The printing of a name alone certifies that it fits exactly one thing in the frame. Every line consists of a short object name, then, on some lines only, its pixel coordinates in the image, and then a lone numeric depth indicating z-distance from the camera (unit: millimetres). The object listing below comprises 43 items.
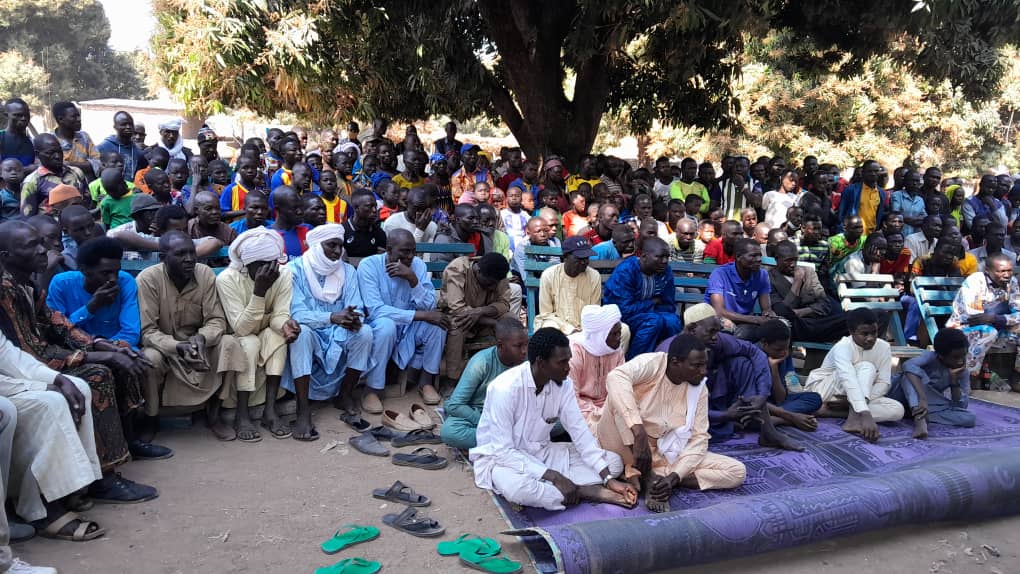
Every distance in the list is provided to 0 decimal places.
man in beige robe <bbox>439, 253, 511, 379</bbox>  6148
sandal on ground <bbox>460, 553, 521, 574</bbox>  3590
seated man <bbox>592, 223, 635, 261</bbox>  7145
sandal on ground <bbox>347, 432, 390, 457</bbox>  5079
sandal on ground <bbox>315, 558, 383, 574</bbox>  3504
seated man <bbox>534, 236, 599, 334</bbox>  6320
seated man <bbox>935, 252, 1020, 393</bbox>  7047
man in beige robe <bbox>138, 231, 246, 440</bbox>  4949
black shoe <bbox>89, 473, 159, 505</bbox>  4141
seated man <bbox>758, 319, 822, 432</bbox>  5672
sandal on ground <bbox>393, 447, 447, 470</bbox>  4891
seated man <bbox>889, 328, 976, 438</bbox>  5914
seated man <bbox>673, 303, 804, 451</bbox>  5273
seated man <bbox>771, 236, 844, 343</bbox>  7012
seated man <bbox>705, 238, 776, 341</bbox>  6496
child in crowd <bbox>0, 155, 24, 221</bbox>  6637
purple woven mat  3850
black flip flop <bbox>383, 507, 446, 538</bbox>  3947
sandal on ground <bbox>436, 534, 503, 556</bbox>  3760
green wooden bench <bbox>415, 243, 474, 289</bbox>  6852
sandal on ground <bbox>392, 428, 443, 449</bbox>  5242
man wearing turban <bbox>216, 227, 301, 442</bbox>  5309
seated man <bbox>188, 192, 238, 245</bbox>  6081
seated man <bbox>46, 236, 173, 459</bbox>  4664
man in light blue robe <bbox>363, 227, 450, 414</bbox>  6004
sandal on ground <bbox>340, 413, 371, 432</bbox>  5480
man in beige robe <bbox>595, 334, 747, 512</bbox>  4516
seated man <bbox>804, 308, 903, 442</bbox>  5793
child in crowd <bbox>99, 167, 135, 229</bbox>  6668
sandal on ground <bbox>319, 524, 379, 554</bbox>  3746
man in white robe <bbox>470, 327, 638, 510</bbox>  4230
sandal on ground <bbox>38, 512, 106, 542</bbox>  3727
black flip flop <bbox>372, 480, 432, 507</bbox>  4336
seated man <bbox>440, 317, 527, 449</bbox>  4836
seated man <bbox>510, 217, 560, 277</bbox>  7293
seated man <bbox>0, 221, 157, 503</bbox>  4051
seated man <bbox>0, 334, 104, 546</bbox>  3672
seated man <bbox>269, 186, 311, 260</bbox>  6223
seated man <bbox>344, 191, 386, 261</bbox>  6547
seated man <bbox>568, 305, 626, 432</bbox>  5137
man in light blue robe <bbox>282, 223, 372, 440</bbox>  5453
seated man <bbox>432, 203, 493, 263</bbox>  6898
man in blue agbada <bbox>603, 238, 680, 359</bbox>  6172
